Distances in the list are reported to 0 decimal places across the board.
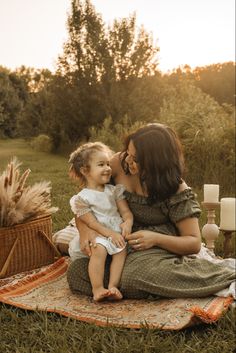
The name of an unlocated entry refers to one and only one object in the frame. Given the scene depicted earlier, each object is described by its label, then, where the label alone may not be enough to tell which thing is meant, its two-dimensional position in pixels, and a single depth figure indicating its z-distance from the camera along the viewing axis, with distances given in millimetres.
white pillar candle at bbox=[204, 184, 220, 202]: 4371
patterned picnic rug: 2918
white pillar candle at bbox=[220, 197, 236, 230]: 4129
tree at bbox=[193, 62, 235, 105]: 37344
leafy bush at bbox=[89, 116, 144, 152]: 10336
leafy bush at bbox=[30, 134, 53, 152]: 18156
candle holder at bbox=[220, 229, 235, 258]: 4253
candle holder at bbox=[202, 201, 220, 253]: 4400
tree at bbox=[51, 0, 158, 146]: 16800
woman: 3268
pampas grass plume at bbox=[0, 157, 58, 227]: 3904
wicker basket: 3948
